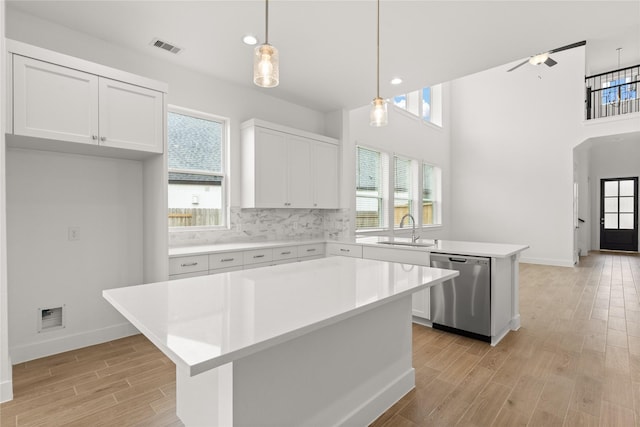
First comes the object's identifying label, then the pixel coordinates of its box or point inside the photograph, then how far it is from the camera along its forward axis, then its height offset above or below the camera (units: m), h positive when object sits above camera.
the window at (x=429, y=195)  7.88 +0.41
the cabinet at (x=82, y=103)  2.38 +0.89
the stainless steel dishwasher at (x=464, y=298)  2.99 -0.85
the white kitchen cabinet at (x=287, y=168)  4.12 +0.60
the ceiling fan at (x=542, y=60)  5.23 +2.53
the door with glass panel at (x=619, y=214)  9.32 -0.07
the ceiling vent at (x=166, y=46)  3.15 +1.65
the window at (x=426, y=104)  7.38 +2.62
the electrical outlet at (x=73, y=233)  3.00 -0.20
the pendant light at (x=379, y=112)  2.34 +0.72
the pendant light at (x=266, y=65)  1.63 +0.74
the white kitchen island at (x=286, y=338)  1.08 -0.42
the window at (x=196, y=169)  3.72 +0.52
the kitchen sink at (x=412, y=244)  3.63 -0.38
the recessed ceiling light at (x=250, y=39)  3.06 +1.65
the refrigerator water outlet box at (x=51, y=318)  2.85 -0.96
